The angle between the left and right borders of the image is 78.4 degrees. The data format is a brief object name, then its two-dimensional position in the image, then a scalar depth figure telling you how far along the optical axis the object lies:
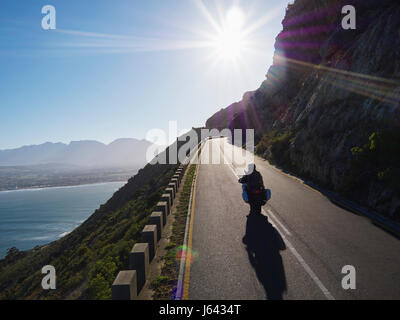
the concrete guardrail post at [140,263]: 5.45
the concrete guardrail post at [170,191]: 11.71
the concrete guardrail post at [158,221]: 7.99
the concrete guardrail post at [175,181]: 14.15
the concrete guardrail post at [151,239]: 6.69
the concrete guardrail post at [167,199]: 10.44
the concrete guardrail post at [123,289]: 4.50
